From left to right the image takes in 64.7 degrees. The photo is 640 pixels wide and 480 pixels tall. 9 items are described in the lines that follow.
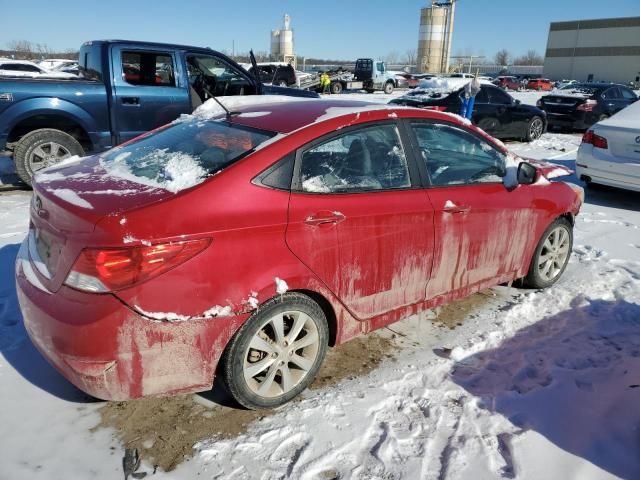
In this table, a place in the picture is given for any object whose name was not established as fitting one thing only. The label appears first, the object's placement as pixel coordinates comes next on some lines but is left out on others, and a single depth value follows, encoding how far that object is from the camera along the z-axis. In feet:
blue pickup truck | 20.85
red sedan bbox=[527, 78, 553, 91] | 153.38
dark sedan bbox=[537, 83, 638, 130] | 46.88
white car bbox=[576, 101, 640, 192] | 22.44
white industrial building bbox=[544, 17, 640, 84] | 228.22
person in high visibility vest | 90.84
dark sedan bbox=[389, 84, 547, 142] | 39.63
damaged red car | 7.40
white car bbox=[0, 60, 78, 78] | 56.59
